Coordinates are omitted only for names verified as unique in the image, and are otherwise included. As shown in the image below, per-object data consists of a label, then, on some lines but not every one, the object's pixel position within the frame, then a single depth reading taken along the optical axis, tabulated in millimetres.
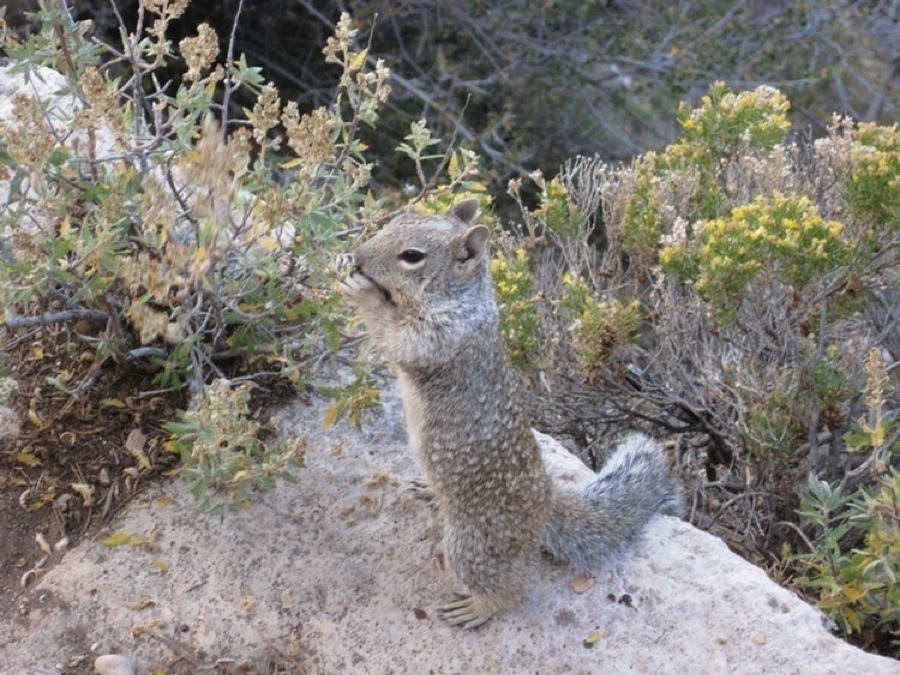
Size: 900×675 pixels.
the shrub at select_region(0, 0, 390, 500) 2830
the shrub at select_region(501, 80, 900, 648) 3342
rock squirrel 2996
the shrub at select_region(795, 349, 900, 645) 2893
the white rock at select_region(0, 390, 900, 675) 2914
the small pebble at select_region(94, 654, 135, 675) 2887
